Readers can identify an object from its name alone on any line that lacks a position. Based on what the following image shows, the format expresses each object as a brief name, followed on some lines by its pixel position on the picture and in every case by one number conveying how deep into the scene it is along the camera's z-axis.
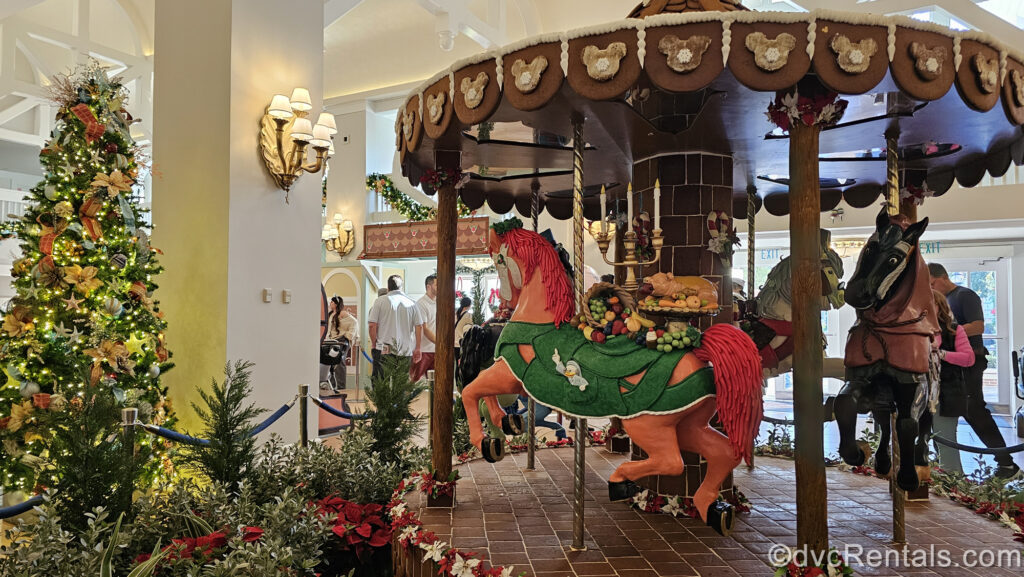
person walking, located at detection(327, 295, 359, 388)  10.10
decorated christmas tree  4.20
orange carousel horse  3.02
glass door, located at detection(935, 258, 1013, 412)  12.06
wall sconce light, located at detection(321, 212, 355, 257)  15.41
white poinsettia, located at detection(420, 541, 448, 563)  3.17
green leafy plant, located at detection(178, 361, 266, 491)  3.91
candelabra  3.24
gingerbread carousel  2.66
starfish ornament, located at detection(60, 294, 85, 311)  4.32
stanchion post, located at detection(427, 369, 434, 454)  4.21
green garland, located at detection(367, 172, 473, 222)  15.41
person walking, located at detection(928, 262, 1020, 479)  5.55
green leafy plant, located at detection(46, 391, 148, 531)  3.14
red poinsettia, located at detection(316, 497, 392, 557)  3.78
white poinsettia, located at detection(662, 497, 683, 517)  3.93
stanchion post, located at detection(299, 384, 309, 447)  4.76
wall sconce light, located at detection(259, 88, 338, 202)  6.30
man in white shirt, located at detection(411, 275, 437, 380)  10.40
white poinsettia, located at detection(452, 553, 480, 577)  3.00
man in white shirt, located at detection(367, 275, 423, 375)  10.30
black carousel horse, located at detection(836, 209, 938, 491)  3.20
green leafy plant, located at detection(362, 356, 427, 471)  4.98
